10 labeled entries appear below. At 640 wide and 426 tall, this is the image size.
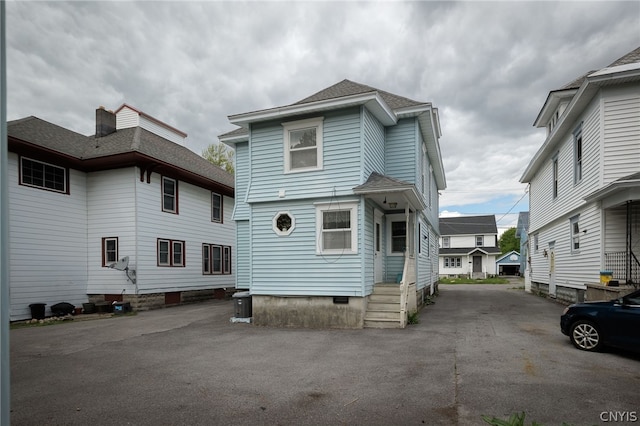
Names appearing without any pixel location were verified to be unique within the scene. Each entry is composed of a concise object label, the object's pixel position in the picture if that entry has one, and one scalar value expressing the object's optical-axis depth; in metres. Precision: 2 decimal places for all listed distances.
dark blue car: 6.91
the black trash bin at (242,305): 12.25
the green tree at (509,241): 63.09
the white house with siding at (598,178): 10.92
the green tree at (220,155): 35.44
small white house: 45.53
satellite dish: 15.52
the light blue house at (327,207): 10.75
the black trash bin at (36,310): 14.09
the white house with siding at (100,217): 14.22
